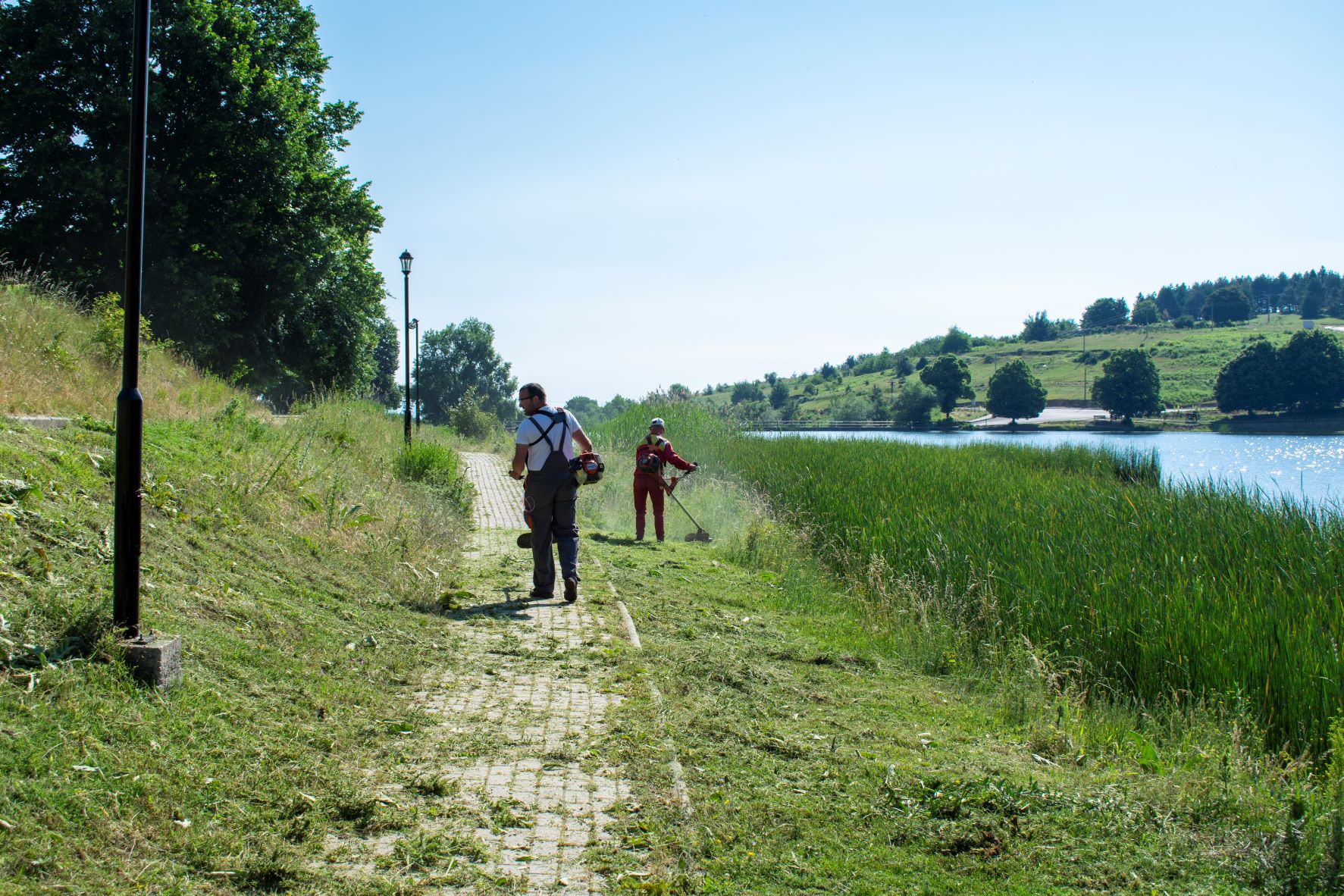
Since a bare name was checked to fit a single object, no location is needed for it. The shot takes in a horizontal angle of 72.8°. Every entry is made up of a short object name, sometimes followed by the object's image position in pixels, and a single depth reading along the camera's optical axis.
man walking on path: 9.41
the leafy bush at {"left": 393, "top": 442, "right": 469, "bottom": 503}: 15.98
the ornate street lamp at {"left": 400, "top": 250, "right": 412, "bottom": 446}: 26.22
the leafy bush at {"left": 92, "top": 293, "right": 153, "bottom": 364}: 11.65
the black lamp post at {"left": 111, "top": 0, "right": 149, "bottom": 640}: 4.74
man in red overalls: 14.71
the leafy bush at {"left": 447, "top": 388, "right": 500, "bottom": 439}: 53.53
